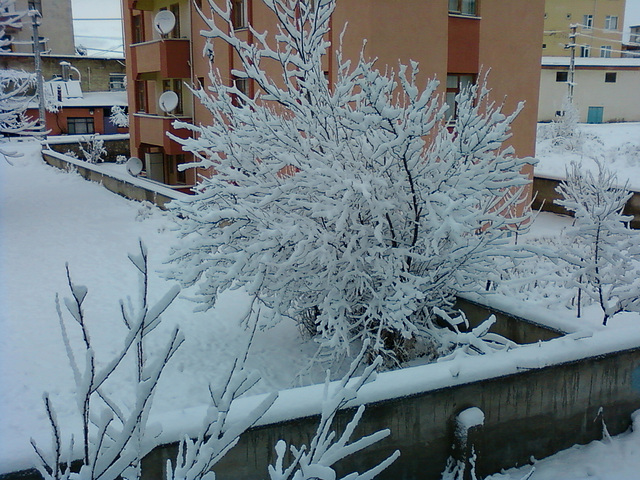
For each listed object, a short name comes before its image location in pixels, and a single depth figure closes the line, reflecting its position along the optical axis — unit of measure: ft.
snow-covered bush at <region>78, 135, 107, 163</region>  95.51
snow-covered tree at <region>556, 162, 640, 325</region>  30.63
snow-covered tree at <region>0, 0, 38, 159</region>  45.21
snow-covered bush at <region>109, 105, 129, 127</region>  132.05
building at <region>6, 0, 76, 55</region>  158.40
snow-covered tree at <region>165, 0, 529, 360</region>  20.88
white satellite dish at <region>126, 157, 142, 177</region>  77.21
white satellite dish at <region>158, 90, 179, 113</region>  68.65
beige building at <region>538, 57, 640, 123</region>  136.56
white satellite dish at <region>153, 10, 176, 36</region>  66.54
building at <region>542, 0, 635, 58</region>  158.71
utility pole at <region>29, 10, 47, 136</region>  111.45
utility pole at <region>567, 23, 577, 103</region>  118.29
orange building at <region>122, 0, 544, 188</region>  46.93
